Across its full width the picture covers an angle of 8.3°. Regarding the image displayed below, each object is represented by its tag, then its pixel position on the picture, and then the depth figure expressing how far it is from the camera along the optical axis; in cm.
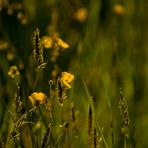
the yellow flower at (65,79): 138
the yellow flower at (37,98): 139
